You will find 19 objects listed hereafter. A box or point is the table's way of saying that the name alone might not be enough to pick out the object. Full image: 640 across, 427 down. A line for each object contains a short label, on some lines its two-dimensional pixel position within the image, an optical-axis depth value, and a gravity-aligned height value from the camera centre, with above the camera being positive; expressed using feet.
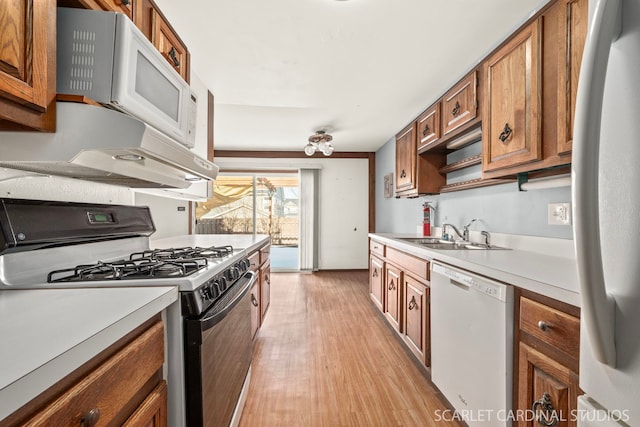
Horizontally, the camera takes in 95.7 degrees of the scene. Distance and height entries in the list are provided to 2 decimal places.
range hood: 2.87 +0.75
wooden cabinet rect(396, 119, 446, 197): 9.48 +1.70
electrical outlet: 4.83 +0.12
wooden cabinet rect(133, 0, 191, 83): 4.42 +3.17
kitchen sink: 6.59 -0.63
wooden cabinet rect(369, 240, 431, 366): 6.14 -1.98
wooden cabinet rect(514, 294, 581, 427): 2.84 -1.53
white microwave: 2.96 +1.67
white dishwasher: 3.66 -1.86
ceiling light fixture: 13.07 +3.48
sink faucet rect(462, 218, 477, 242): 7.51 -0.32
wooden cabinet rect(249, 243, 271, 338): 6.97 -1.86
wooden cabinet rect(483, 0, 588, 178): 4.07 +2.07
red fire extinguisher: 9.91 -0.06
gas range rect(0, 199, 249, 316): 2.95 -0.55
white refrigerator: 1.54 +0.13
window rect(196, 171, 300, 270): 17.79 +0.71
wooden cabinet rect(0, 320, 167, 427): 1.48 -1.12
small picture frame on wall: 14.34 +1.73
